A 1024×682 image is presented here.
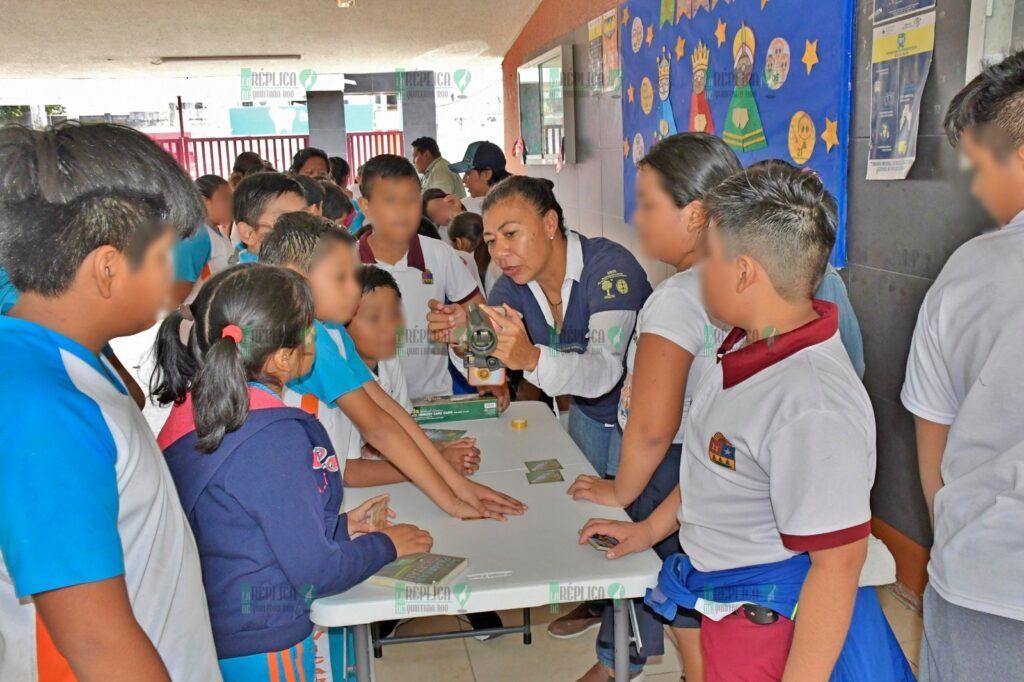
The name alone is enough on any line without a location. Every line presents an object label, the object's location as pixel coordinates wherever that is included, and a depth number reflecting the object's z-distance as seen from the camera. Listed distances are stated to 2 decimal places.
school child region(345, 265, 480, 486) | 2.33
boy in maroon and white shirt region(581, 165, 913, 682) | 1.11
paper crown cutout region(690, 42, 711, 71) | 3.93
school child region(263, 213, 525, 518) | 1.71
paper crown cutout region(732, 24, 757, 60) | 3.41
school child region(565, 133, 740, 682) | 1.54
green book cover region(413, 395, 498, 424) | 2.42
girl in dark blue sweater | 1.23
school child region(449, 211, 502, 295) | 3.96
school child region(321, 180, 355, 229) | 3.38
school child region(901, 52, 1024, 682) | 1.16
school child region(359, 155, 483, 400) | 2.74
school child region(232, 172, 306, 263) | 2.43
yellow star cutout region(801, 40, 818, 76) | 2.89
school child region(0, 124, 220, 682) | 0.77
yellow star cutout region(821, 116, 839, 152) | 2.80
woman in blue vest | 2.04
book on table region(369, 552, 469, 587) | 1.39
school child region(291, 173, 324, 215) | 2.63
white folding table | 1.36
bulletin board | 2.81
